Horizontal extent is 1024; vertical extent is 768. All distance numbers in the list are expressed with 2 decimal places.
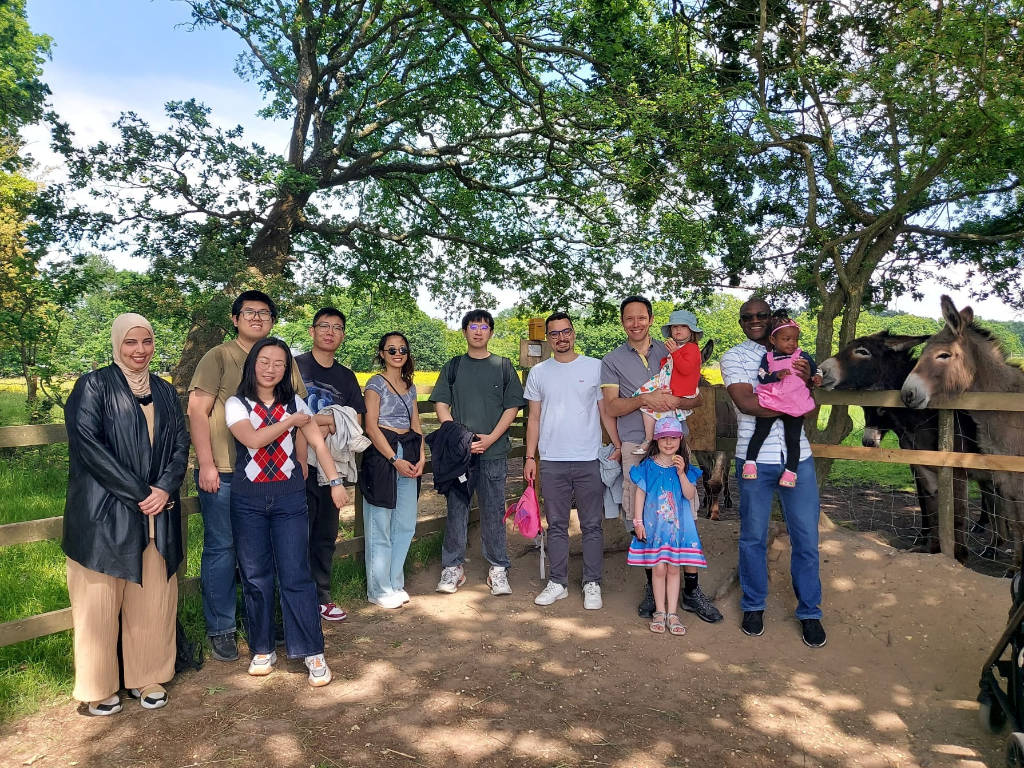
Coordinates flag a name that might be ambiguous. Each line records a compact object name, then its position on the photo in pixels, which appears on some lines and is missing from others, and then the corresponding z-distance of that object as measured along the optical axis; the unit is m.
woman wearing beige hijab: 3.32
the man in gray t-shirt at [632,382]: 4.77
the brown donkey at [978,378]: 5.38
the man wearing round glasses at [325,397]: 4.54
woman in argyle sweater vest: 3.76
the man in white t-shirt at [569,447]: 4.93
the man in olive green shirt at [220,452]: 3.86
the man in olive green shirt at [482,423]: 5.15
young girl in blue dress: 4.54
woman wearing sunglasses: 4.86
